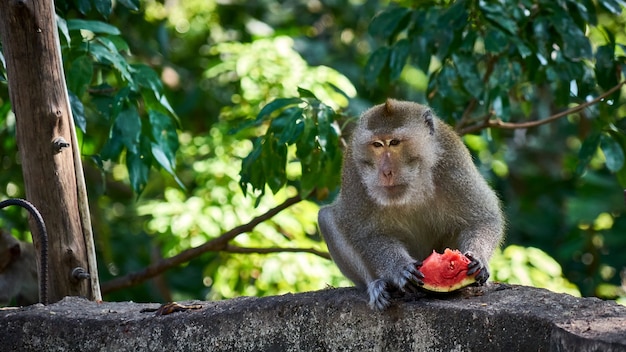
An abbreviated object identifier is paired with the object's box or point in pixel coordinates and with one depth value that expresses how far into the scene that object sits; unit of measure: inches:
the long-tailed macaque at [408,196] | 361.7
